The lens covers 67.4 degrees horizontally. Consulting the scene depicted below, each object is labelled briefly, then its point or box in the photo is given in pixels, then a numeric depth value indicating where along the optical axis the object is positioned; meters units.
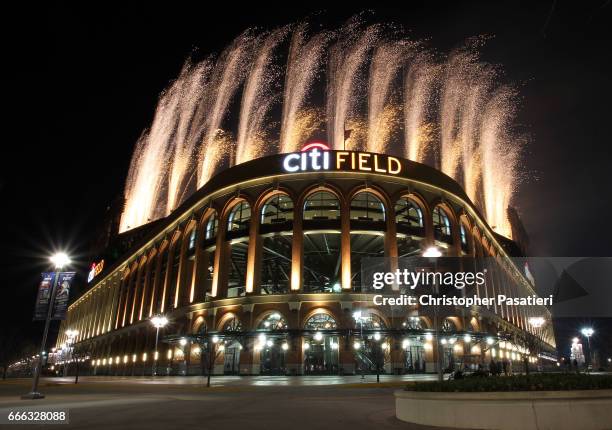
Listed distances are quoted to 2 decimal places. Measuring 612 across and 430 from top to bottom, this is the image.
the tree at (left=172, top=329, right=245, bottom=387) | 44.75
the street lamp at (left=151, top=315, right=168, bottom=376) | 49.19
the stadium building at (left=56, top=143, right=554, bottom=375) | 45.44
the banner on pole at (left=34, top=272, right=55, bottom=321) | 25.39
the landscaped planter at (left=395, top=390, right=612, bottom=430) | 9.96
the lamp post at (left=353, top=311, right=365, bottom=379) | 45.35
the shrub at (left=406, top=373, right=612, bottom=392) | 10.68
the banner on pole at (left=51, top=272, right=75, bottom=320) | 25.28
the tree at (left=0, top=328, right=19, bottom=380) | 105.94
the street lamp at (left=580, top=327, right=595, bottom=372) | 56.47
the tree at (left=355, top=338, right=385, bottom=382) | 43.66
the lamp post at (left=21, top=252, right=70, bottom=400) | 21.33
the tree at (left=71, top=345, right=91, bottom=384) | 98.44
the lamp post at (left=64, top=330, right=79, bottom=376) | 90.06
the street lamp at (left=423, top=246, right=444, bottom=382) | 19.08
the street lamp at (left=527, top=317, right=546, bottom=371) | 95.31
